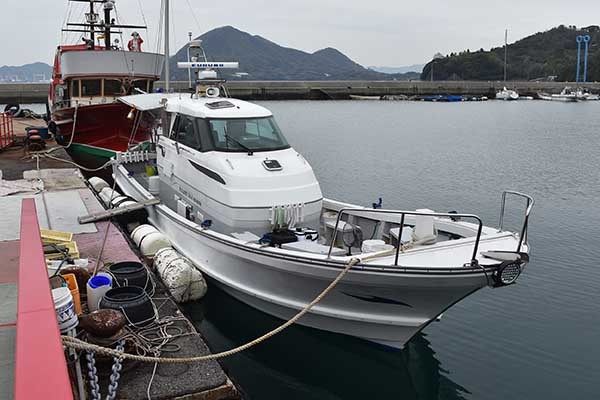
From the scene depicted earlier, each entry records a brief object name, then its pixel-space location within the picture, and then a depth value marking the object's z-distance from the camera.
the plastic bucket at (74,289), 6.12
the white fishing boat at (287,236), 7.02
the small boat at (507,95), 88.12
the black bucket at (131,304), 5.96
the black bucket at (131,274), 6.99
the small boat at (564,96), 82.94
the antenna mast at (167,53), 14.36
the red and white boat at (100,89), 19.55
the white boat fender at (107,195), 12.53
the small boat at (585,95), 84.69
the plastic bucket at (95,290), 6.31
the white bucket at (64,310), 5.03
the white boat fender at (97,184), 14.40
